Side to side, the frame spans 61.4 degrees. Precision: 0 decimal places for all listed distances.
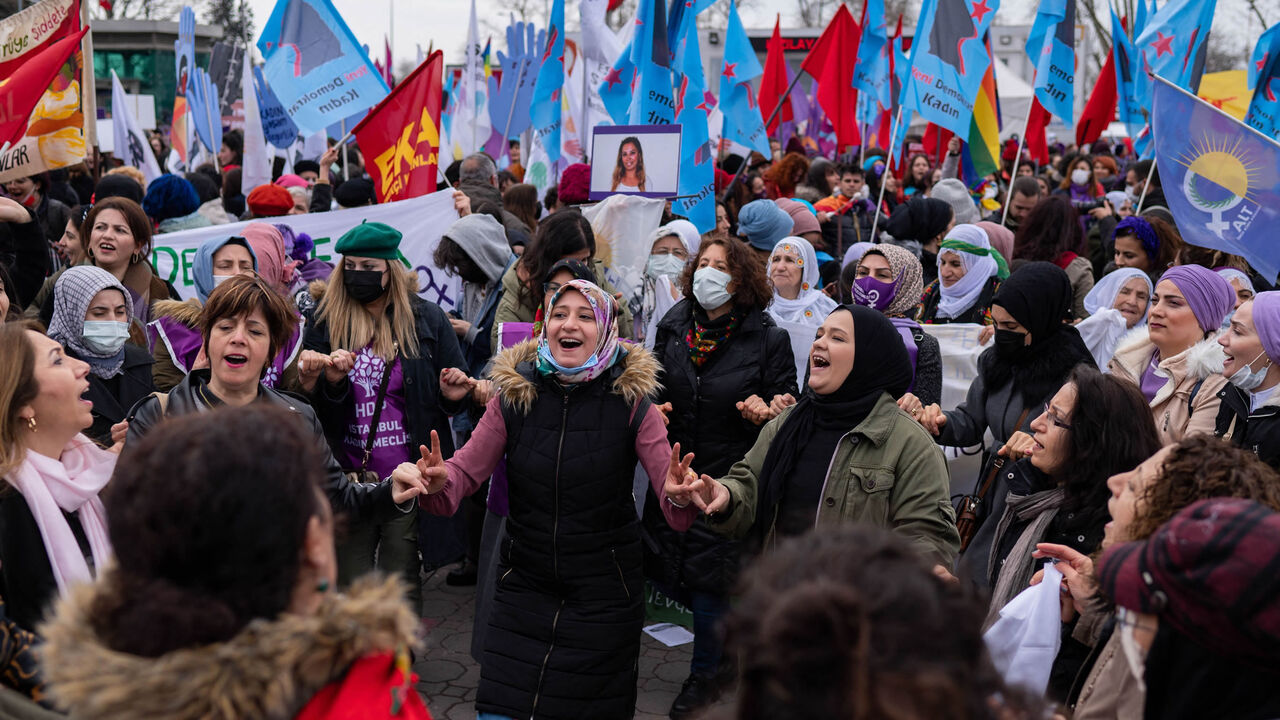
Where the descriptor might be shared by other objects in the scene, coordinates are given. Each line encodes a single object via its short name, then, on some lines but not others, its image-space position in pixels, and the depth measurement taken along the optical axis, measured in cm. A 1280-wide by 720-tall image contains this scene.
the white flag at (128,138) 1167
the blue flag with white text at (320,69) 782
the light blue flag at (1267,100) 759
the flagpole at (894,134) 869
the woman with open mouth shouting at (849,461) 345
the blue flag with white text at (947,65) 848
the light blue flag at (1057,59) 950
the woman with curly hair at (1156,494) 227
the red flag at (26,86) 549
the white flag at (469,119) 1355
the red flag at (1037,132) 1173
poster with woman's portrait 693
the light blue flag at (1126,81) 1198
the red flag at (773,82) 1291
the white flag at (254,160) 1065
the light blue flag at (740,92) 1147
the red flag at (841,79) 1080
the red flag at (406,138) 715
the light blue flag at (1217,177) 465
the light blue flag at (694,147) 746
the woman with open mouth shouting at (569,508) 367
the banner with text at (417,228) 691
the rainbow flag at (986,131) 1013
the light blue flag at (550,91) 1048
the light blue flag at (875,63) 1147
